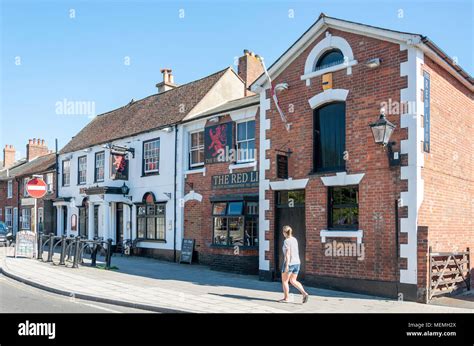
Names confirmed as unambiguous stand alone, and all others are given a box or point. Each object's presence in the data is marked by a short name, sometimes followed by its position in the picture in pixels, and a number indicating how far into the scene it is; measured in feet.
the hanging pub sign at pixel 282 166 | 44.52
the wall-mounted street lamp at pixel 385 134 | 35.37
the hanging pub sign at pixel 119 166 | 72.08
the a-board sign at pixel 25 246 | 63.98
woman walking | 33.63
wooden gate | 35.47
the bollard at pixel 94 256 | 56.49
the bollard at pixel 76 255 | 54.34
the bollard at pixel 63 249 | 57.06
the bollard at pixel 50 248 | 59.26
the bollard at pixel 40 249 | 62.62
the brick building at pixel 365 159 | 36.01
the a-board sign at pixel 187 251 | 59.52
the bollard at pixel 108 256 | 53.57
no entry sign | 49.01
